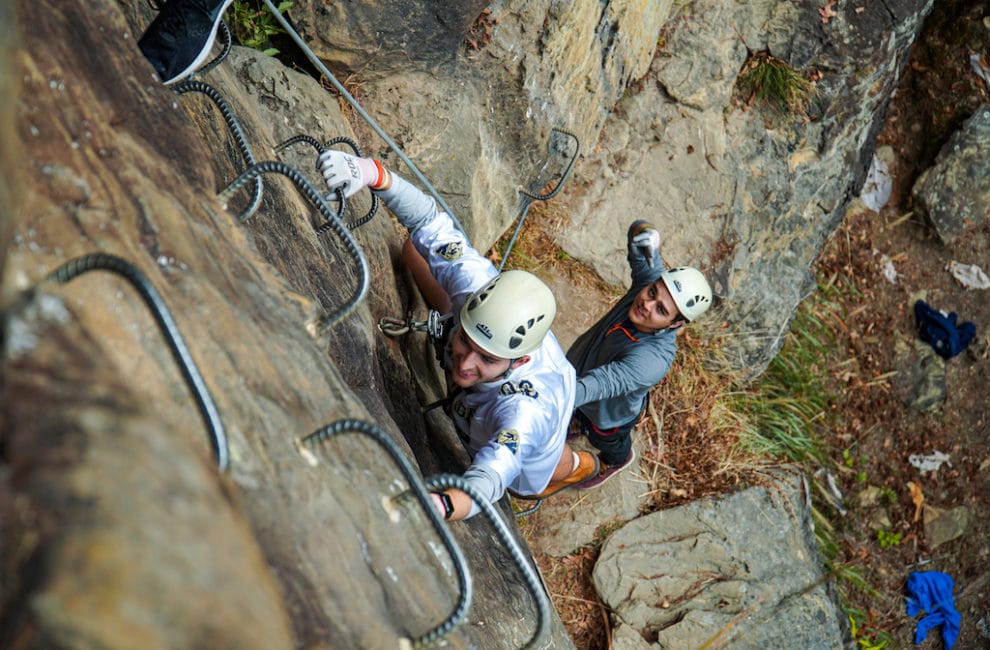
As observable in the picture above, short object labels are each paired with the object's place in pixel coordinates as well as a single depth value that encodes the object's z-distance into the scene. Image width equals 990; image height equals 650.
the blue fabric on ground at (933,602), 8.23
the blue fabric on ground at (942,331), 9.35
